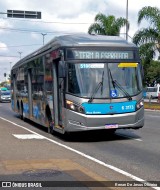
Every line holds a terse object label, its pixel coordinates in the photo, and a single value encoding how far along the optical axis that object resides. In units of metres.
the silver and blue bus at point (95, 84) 13.05
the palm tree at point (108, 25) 48.25
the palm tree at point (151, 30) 39.62
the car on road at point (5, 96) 59.19
